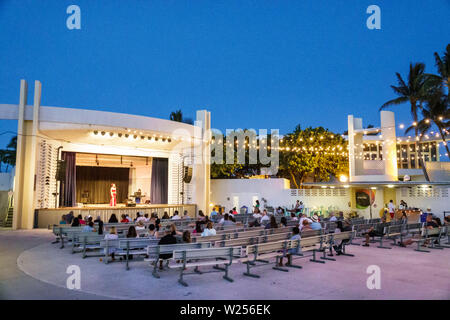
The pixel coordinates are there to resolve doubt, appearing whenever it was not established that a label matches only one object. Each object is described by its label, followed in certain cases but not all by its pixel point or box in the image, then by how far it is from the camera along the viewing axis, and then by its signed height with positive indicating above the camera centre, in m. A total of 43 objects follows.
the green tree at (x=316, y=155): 25.19 +2.76
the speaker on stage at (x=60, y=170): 15.16 +0.93
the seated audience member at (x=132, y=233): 7.60 -1.03
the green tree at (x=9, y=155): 42.30 +4.83
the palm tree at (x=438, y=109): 21.36 +5.58
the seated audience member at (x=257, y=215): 12.73 -1.05
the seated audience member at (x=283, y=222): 10.00 -1.01
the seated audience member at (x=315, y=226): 9.08 -1.03
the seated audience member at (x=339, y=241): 8.35 -1.36
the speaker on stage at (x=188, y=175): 20.20 +0.92
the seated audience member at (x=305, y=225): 8.94 -1.00
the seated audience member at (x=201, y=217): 11.47 -1.03
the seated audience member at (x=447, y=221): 10.54 -1.07
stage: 14.39 -1.09
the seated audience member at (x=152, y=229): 7.49 -0.96
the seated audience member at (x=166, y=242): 6.22 -1.05
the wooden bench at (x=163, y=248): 5.98 -1.12
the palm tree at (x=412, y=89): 26.23 +8.40
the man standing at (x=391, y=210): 15.08 -0.98
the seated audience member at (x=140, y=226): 9.15 -1.07
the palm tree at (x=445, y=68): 20.47 +7.85
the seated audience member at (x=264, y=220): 11.31 -1.09
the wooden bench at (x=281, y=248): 6.29 -1.27
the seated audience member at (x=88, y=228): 9.05 -1.10
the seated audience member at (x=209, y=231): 7.68 -1.00
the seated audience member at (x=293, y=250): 7.05 -1.36
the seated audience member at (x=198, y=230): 9.06 -1.15
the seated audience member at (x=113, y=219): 10.76 -1.00
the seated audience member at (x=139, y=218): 10.83 -0.97
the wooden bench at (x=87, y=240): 7.80 -1.24
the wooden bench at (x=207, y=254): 5.56 -1.17
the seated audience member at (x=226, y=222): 10.14 -1.03
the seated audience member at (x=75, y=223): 10.76 -1.12
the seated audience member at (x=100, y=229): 8.85 -1.08
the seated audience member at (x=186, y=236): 6.76 -0.98
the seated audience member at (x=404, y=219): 11.82 -1.12
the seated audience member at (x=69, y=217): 13.12 -1.12
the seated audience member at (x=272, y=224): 9.58 -1.03
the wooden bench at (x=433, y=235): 9.55 -1.38
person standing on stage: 19.68 -0.39
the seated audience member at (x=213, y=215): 13.43 -1.09
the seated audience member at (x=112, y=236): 7.27 -1.08
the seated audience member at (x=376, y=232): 9.81 -1.32
